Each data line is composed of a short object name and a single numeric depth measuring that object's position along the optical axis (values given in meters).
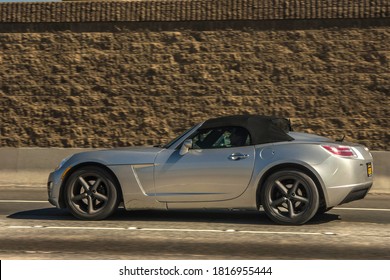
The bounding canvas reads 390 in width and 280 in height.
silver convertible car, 17.55
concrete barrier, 30.10
